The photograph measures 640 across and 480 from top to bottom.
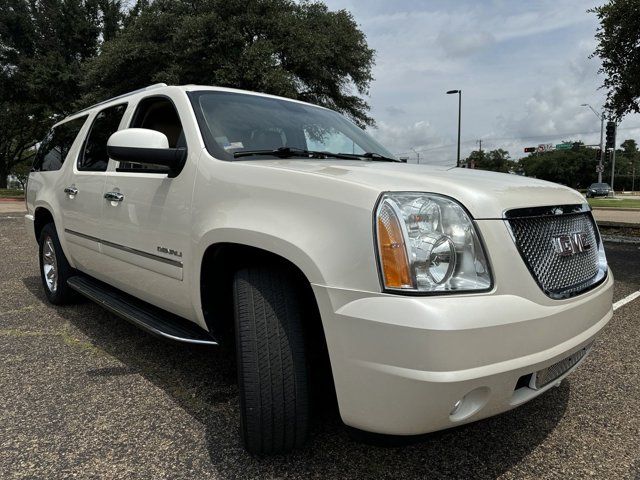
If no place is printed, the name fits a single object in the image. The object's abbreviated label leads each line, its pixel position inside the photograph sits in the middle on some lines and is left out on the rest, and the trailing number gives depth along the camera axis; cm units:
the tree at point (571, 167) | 8412
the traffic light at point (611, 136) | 1669
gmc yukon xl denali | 168
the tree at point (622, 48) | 783
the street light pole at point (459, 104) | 3033
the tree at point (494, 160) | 10106
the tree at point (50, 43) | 2086
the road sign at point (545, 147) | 8532
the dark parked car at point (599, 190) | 4375
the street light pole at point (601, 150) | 3634
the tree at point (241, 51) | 1384
